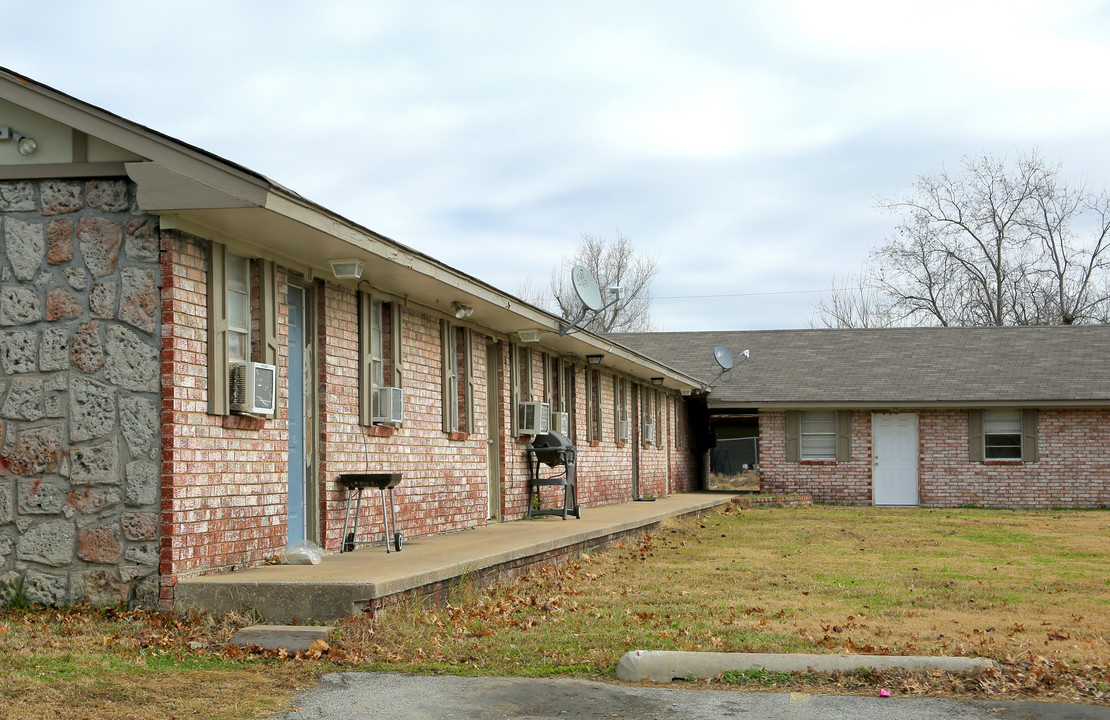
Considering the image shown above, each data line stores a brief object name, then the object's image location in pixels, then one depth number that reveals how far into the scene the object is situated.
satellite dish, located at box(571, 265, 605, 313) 14.61
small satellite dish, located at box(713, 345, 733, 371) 27.11
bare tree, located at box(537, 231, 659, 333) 42.59
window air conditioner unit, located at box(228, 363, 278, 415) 8.45
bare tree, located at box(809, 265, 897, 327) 43.88
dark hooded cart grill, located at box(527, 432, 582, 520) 15.16
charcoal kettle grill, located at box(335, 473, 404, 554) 9.62
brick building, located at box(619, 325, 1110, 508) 24.84
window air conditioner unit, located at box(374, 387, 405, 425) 10.91
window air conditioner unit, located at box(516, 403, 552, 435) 15.42
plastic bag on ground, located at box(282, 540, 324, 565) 8.81
